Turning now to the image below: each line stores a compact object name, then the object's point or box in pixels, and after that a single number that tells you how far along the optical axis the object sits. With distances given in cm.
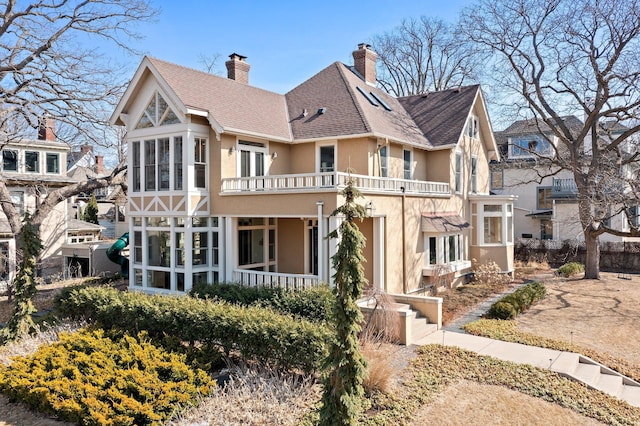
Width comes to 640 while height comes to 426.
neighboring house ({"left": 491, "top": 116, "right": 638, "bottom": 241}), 3228
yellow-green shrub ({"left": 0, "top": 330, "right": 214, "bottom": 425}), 844
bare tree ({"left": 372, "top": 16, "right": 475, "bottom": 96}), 4050
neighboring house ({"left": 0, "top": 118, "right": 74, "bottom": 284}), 2579
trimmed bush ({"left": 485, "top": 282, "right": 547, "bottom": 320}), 1512
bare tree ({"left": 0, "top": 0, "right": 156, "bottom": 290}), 1917
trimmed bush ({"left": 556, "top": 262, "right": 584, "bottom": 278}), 2394
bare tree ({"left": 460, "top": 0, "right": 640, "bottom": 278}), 2025
